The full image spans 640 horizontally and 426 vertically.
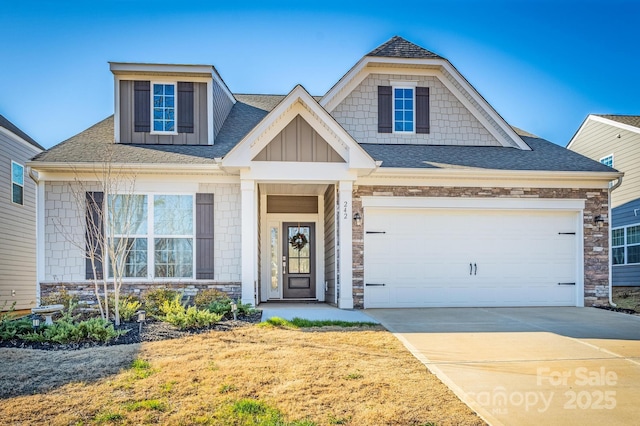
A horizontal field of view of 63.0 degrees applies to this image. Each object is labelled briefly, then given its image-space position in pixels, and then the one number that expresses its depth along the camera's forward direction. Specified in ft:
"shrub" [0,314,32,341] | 25.35
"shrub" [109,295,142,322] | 30.22
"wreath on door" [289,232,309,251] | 46.16
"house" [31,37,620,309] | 34.68
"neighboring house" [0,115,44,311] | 48.37
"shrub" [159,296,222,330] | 27.58
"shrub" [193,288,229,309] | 34.01
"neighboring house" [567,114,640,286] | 55.16
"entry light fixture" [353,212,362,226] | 35.73
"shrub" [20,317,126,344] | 24.79
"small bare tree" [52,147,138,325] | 34.76
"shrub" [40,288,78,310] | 33.47
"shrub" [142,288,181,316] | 33.77
